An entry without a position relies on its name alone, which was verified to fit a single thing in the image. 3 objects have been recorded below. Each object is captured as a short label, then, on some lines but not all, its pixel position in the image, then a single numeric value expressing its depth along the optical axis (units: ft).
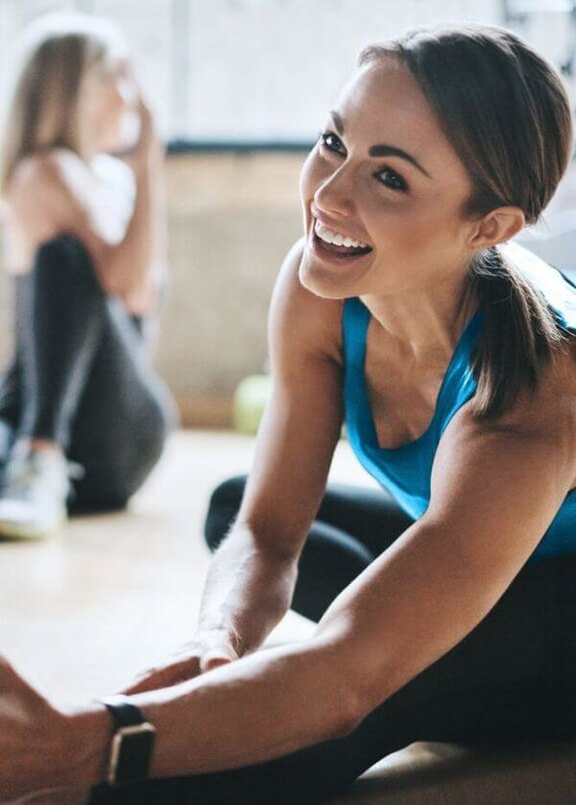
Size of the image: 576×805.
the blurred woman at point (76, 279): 8.34
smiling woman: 3.12
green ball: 11.41
